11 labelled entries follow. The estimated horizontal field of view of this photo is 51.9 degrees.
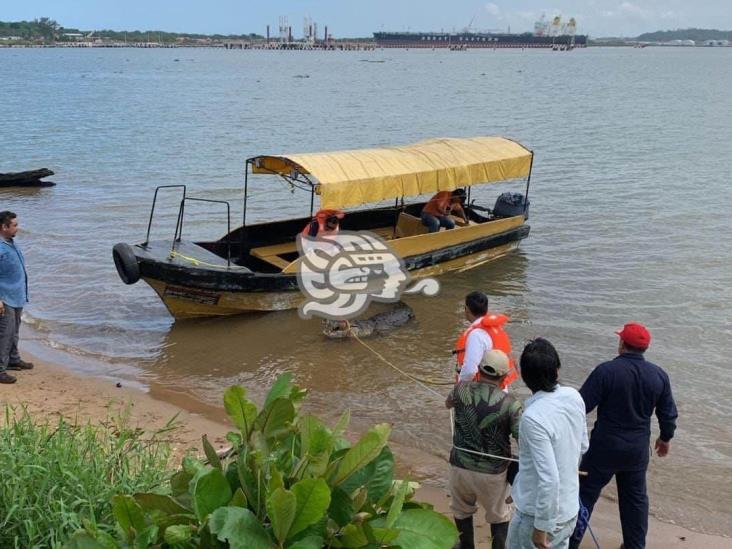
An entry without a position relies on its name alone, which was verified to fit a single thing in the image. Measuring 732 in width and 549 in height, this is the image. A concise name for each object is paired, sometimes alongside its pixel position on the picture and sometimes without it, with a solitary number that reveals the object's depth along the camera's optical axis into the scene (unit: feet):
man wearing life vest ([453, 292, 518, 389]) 17.52
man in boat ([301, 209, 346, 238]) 37.27
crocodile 35.09
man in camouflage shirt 14.65
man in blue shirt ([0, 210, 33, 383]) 25.46
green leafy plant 8.33
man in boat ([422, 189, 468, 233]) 44.04
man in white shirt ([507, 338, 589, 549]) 12.54
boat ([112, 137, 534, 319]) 34.73
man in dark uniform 15.38
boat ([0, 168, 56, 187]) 74.74
